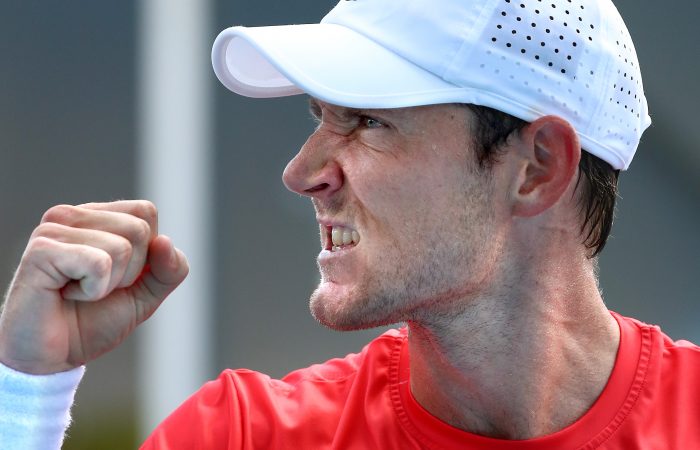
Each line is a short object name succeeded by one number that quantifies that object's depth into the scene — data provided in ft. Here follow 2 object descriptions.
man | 13.88
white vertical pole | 18.55
